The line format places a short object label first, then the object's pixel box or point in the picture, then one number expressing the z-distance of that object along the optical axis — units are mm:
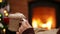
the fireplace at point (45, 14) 4020
